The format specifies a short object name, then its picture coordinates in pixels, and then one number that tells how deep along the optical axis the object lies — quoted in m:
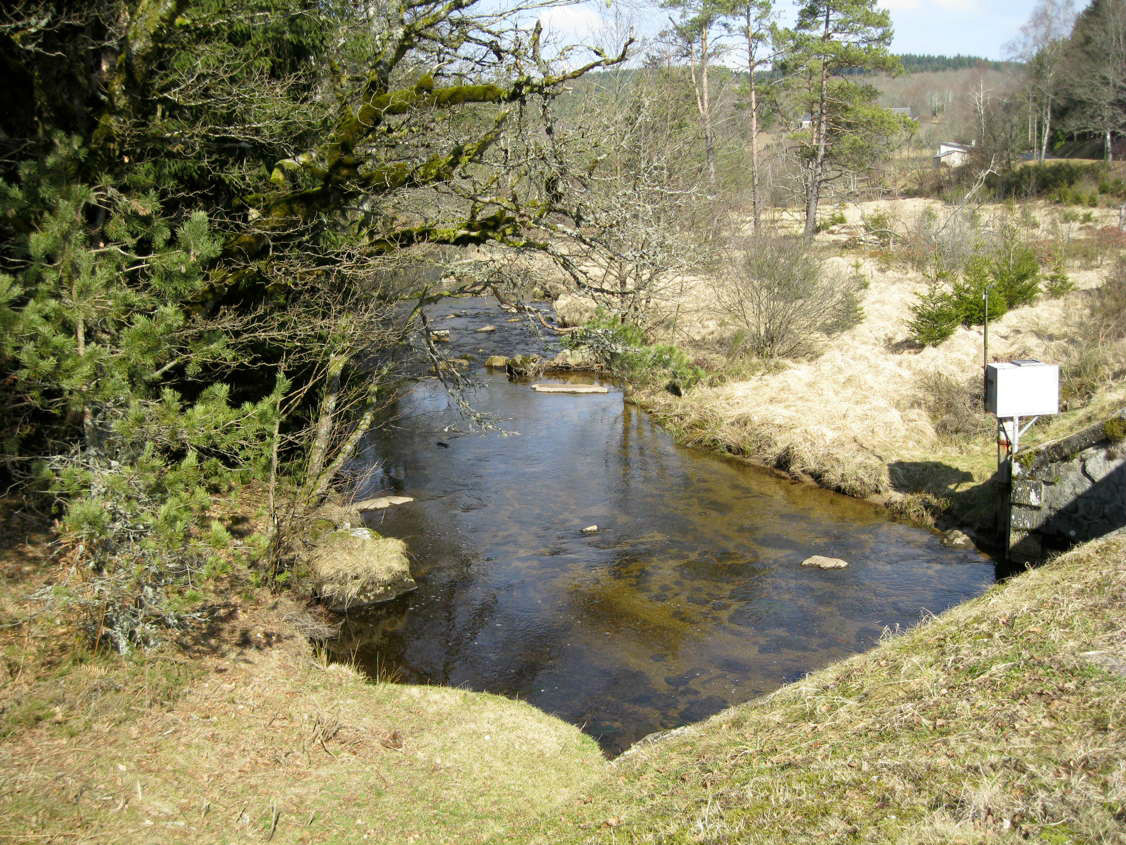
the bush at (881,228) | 30.66
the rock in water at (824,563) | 11.94
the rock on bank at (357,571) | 10.66
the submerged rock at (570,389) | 21.02
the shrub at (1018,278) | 20.50
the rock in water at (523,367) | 20.61
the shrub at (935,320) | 19.41
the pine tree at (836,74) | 29.27
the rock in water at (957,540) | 12.52
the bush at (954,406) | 15.82
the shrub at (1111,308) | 17.52
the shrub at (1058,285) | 21.00
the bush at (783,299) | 20.27
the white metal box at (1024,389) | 11.52
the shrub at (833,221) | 34.95
